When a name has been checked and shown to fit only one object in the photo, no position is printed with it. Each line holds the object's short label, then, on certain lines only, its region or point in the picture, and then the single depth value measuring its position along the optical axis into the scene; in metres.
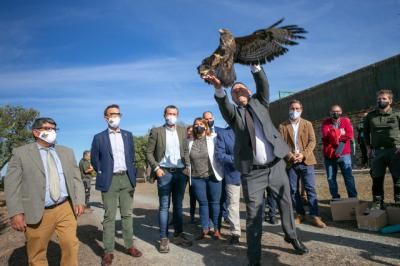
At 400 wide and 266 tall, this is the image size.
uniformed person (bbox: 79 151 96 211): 12.19
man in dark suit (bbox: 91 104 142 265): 5.32
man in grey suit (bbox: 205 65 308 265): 4.38
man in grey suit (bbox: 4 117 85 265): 4.12
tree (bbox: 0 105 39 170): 17.22
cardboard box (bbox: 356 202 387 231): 5.86
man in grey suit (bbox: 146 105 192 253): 5.93
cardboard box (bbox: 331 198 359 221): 6.64
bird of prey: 4.09
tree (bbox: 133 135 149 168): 40.25
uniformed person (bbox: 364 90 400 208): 6.14
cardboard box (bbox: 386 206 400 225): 5.78
